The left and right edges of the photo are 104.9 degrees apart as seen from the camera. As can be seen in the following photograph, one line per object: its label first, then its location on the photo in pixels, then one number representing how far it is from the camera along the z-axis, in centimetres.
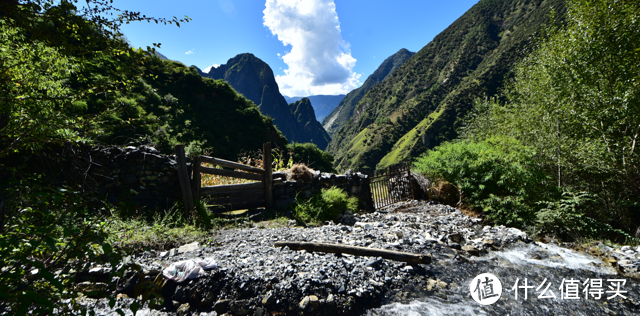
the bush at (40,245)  126
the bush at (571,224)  615
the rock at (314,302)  297
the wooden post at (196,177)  621
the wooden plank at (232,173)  645
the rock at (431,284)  365
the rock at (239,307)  295
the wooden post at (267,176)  725
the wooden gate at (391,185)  1058
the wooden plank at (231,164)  635
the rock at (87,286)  313
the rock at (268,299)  301
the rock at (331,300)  302
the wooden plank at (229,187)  647
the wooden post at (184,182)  590
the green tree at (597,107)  638
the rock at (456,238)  555
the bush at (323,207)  702
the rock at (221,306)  302
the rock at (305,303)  294
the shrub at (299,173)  791
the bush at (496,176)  752
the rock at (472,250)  496
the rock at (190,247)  420
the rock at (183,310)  302
